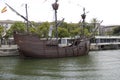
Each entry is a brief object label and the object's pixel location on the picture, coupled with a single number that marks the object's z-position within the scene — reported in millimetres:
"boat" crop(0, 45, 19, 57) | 44161
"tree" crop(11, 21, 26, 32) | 60811
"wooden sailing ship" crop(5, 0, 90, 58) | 38917
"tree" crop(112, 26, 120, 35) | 94453
